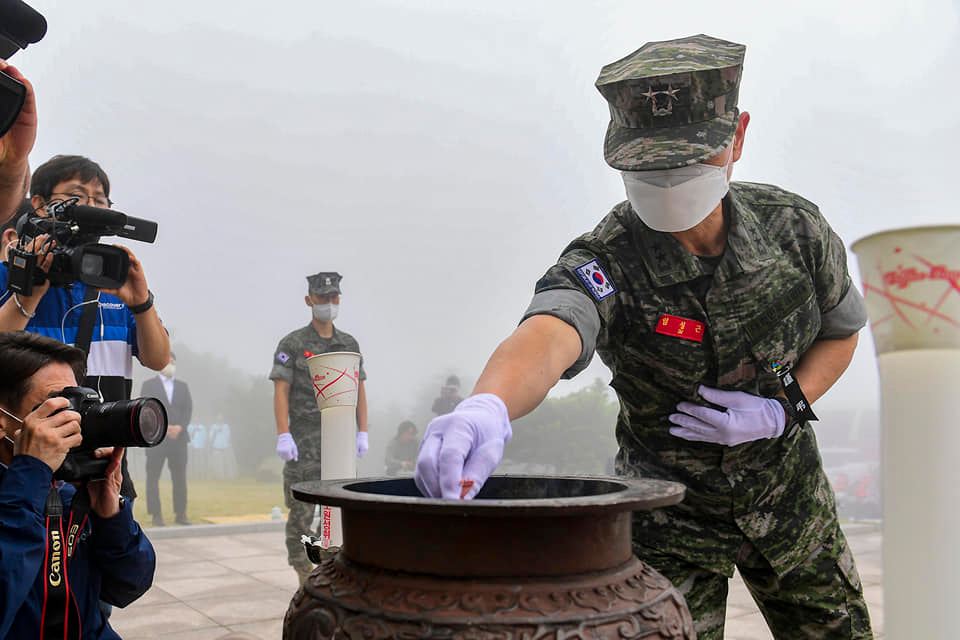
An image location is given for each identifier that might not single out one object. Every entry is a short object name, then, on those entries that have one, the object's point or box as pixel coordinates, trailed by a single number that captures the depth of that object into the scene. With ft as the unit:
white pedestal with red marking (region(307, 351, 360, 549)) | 9.65
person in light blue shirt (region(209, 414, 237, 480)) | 38.11
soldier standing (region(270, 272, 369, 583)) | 16.55
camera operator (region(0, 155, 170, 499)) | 8.25
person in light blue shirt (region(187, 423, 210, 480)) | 37.70
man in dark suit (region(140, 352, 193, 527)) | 28.07
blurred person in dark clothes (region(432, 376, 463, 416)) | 30.68
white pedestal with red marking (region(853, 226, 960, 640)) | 3.77
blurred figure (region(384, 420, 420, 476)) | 32.27
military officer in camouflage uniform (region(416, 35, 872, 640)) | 6.02
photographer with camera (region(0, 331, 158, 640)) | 5.72
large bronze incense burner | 3.54
